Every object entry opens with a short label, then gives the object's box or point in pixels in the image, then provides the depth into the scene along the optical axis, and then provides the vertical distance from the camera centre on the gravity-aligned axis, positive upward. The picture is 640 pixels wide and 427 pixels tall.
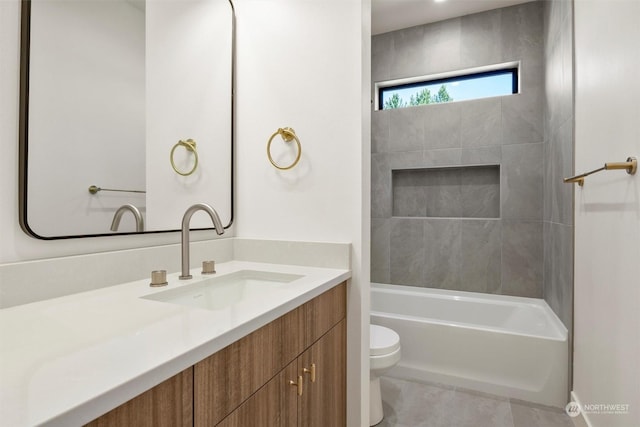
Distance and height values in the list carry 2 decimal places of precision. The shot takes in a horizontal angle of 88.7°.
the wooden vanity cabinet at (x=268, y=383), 0.56 -0.38
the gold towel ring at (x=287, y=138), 1.43 +0.35
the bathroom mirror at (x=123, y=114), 0.90 +0.35
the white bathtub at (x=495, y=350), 1.98 -0.86
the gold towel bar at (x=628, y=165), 1.14 +0.19
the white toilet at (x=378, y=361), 1.69 -0.75
